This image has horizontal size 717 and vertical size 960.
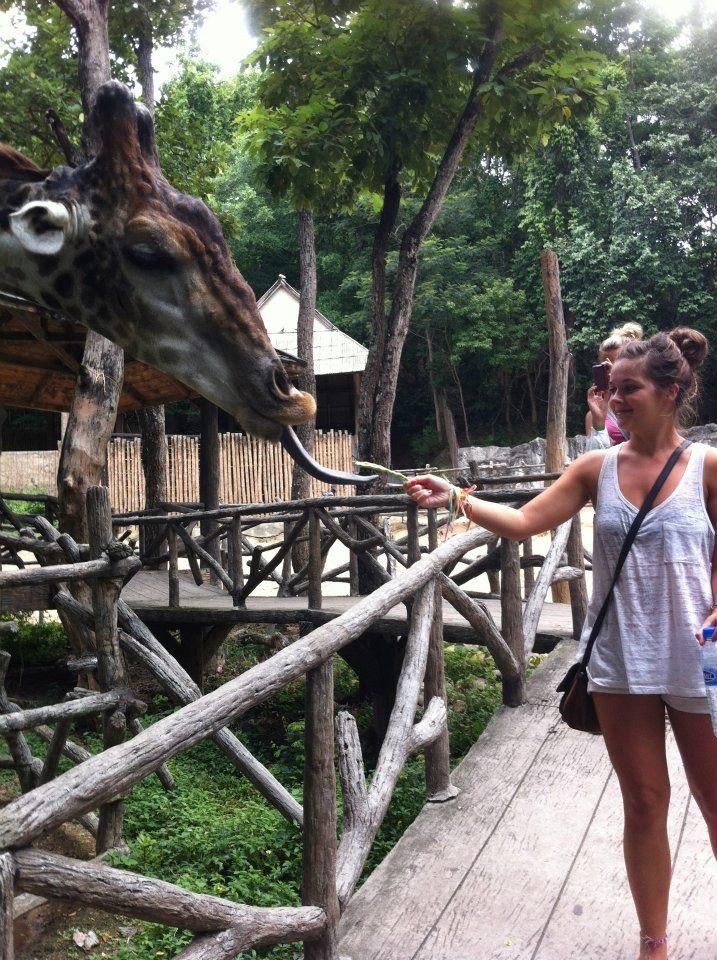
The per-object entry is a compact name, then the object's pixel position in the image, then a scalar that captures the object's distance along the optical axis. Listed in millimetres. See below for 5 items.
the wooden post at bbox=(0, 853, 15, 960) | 1285
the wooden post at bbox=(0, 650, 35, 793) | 4223
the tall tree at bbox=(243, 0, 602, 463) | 7754
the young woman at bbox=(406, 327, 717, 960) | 2059
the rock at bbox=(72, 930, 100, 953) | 3732
